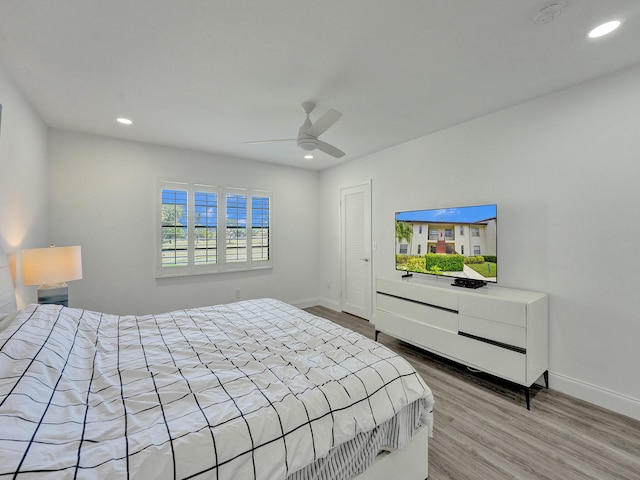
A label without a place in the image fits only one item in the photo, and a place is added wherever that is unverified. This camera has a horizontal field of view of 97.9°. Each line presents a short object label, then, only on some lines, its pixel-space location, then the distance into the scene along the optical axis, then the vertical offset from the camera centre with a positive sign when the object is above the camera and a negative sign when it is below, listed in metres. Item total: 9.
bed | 0.88 -0.68
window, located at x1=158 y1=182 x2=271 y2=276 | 3.90 +0.15
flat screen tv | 2.73 -0.05
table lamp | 2.29 -0.27
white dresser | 2.25 -0.81
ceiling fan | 2.33 +0.97
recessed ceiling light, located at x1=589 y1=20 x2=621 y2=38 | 1.67 +1.29
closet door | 4.39 -0.18
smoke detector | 1.51 +1.27
